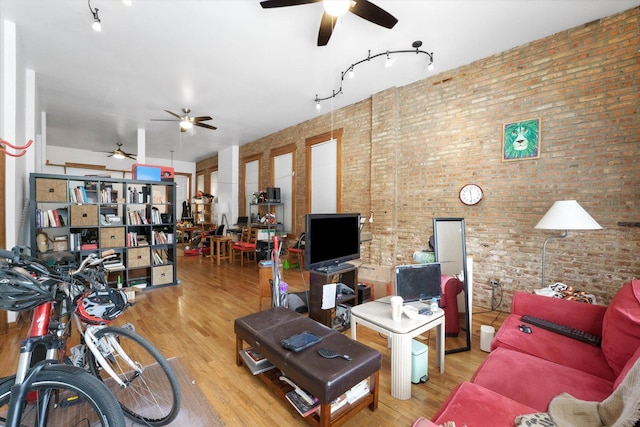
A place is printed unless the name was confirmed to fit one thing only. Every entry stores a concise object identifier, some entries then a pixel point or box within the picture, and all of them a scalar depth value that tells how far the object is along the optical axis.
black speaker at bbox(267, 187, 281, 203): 6.68
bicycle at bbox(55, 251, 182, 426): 1.55
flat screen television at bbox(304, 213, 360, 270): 2.68
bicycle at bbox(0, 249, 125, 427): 1.12
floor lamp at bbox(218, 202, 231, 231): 8.61
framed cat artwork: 3.24
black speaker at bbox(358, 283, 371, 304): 3.37
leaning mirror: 2.65
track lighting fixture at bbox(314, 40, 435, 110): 3.42
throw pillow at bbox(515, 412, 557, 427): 1.09
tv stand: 2.77
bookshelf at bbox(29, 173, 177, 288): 3.73
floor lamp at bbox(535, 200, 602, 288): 2.45
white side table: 1.85
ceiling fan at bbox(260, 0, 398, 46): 2.21
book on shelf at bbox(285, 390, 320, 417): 1.65
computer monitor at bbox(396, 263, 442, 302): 2.21
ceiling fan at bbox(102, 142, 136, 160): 7.89
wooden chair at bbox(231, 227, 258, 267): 6.44
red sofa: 1.22
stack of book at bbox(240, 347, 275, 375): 2.07
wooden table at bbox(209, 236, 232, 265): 6.74
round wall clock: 3.66
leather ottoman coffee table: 1.51
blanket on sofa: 1.03
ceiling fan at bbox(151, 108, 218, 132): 5.06
